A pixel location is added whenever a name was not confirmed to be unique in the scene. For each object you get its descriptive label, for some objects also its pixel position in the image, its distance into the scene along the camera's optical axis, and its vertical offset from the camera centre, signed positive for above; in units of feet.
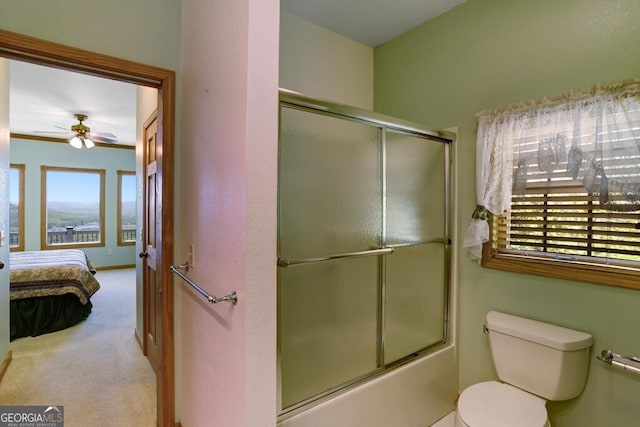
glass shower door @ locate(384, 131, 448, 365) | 6.14 -0.67
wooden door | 7.79 -0.82
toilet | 4.82 -2.77
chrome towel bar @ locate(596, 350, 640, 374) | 4.17 -2.07
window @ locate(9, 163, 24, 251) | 17.89 +0.23
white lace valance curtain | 4.73 +1.14
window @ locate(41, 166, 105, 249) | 19.13 +0.33
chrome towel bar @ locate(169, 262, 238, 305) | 3.57 -1.01
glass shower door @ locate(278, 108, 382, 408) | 4.75 -0.59
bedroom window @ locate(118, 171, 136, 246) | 21.12 +0.37
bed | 10.39 -2.90
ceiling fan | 13.82 +3.52
